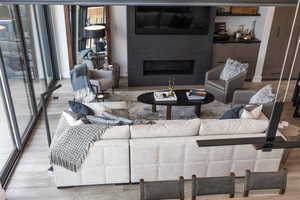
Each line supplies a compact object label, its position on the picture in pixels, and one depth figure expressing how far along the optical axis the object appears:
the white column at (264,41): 6.57
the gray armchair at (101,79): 5.91
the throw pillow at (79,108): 3.97
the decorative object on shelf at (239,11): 6.74
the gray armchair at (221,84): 5.88
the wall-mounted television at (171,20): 6.25
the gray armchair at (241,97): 5.25
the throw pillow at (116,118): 3.67
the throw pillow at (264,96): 4.50
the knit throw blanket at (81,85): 5.64
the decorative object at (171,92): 5.30
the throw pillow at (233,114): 3.99
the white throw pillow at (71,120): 3.61
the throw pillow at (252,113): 3.84
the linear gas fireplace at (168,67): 6.89
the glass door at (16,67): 4.17
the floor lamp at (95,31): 6.20
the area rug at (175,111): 5.45
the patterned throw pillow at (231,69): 5.97
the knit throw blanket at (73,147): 3.32
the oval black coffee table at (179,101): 5.08
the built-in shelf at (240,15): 6.69
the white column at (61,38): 6.53
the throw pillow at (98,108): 4.32
